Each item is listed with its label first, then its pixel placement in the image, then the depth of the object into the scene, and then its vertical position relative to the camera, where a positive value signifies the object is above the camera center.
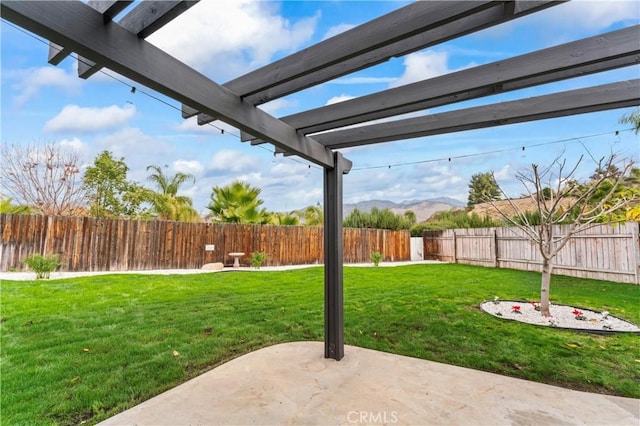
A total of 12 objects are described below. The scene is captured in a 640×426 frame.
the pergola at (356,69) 1.11 +0.80
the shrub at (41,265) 5.61 -0.53
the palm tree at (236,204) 10.23 +1.09
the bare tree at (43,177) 8.88 +1.68
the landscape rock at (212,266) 8.24 -0.77
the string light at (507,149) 3.32 +1.08
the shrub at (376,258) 9.89 -0.60
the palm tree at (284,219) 11.26 +0.66
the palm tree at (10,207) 7.21 +0.67
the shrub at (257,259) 8.71 -0.59
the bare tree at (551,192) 3.78 +0.62
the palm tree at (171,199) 10.45 +1.34
